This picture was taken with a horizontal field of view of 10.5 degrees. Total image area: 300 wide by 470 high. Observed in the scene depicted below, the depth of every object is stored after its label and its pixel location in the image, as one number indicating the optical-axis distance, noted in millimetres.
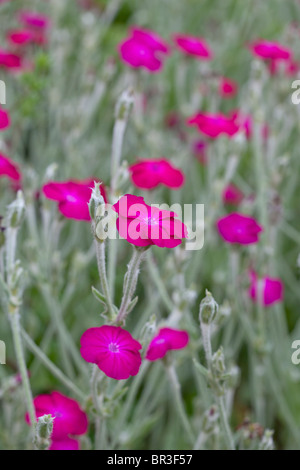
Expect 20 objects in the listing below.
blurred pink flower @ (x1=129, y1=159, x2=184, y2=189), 775
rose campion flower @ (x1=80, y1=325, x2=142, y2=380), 655
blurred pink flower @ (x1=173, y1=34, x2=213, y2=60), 971
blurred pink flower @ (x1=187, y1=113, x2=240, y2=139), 845
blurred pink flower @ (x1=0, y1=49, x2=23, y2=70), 909
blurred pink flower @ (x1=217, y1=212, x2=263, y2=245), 764
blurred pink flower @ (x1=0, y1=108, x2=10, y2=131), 751
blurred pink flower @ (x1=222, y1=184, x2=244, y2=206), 1044
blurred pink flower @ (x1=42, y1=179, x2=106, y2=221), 714
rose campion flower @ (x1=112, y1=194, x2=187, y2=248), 646
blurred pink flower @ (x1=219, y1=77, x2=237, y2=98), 1114
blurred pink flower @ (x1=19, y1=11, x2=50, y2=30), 1126
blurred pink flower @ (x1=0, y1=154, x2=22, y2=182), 763
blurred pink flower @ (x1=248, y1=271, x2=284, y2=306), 816
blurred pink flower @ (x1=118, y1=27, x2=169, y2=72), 858
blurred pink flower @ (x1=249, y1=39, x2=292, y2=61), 908
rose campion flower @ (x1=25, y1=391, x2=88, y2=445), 707
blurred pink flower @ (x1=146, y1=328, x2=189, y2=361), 699
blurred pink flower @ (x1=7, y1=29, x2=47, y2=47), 1053
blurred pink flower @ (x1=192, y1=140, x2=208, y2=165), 1179
